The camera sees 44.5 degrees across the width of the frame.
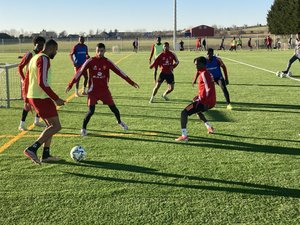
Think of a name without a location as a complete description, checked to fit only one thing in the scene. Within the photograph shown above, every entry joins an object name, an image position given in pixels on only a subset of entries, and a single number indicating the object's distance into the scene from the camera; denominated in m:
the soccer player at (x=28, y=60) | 6.94
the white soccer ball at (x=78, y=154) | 5.79
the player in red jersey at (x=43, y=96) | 5.27
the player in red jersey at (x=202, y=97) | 6.93
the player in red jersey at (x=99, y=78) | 7.40
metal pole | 48.59
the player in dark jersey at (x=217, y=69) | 9.84
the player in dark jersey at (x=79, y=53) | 12.42
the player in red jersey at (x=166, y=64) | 11.16
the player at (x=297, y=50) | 16.27
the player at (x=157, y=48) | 15.19
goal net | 10.61
